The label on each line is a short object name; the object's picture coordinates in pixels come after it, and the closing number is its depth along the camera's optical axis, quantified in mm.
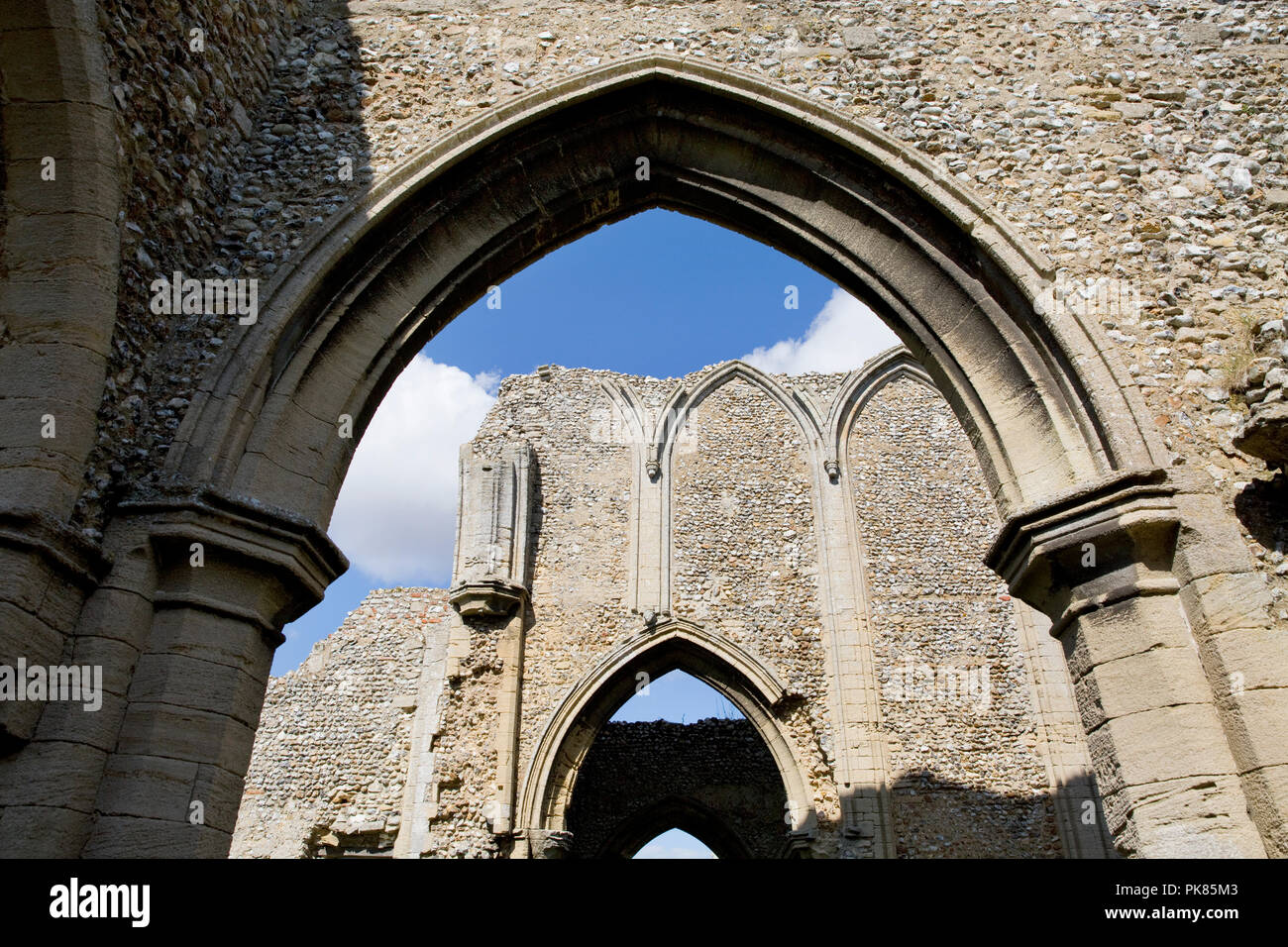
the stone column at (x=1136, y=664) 3139
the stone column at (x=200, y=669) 3219
